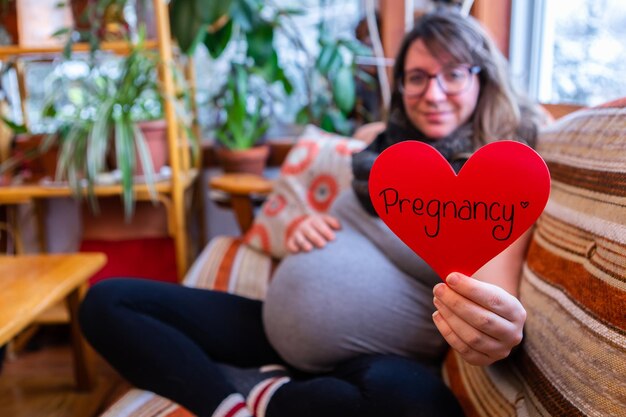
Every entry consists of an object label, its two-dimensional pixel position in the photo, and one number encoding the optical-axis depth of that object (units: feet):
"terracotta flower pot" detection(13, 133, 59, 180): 6.37
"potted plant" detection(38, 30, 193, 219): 5.80
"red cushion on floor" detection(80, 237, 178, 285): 6.59
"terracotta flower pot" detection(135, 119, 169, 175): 6.29
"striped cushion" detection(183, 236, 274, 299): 4.74
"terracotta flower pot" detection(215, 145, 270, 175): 6.87
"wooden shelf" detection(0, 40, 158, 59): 6.16
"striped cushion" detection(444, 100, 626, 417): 2.08
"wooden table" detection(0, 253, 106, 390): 3.67
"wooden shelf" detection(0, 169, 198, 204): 6.13
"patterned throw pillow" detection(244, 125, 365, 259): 5.13
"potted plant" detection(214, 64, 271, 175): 6.59
